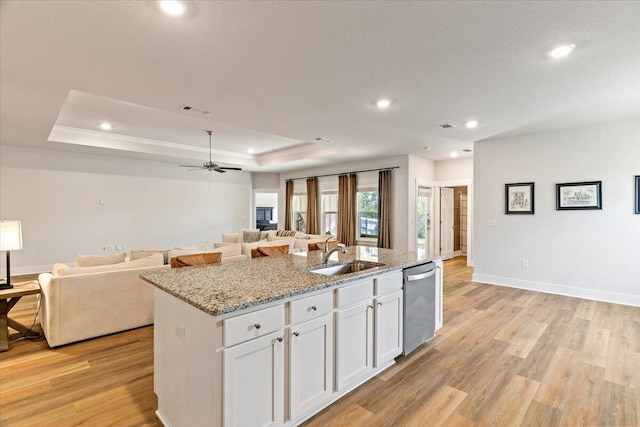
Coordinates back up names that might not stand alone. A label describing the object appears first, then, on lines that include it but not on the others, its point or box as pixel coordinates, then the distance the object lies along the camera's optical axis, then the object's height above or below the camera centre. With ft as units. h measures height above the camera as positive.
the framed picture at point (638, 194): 13.98 +0.82
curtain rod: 23.89 +3.47
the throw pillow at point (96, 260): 11.62 -1.79
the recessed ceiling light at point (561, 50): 7.73 +4.17
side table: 9.72 -2.97
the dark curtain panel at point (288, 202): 31.58 +1.12
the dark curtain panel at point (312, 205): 29.12 +0.75
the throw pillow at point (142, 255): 13.10 -1.78
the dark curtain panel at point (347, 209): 26.23 +0.33
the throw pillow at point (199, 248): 14.45 -1.66
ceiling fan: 19.87 +2.99
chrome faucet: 9.43 -1.24
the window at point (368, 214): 25.88 -0.11
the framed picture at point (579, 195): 15.05 +0.84
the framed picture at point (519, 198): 17.03 +0.80
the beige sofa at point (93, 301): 9.95 -3.01
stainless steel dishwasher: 9.16 -2.89
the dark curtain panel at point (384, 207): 24.03 +0.45
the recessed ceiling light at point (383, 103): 11.66 +4.25
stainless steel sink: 8.98 -1.66
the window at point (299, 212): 31.09 +0.09
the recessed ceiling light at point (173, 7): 6.05 +4.14
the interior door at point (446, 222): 27.48 -0.87
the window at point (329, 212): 28.58 +0.08
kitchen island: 5.16 -2.52
